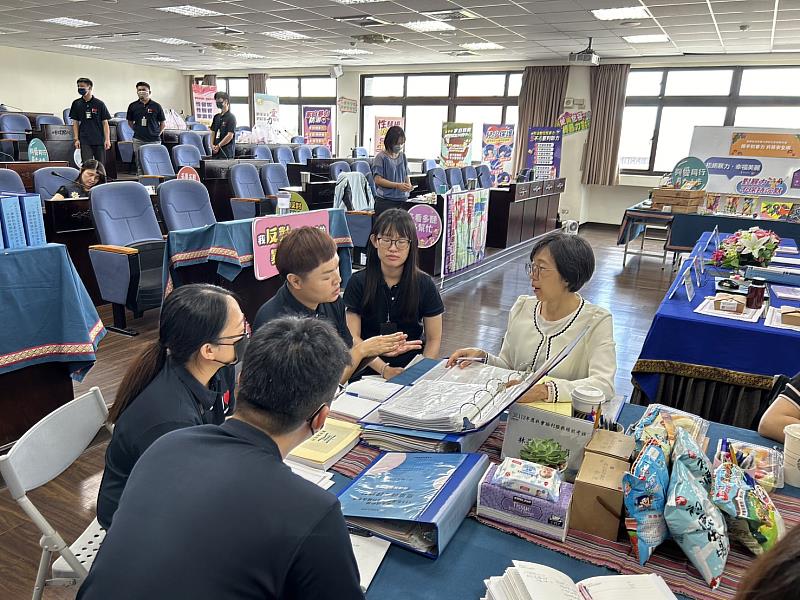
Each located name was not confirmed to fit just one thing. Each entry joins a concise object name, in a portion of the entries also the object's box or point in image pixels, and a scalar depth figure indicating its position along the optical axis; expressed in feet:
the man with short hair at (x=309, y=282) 6.24
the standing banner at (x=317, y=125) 40.65
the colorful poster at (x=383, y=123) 38.65
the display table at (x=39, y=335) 7.98
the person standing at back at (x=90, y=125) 24.29
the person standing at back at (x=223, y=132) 25.13
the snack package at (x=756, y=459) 4.26
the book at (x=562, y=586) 2.90
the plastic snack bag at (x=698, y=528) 3.22
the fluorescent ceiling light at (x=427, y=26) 24.74
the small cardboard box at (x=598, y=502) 3.50
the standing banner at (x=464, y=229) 18.60
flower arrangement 11.78
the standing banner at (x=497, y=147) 34.53
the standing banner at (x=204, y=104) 41.75
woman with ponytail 4.10
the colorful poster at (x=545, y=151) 30.22
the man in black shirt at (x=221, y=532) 2.41
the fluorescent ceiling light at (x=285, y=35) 28.74
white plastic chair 4.18
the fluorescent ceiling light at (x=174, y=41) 33.24
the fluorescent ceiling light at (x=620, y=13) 20.26
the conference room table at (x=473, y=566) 3.09
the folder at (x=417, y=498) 3.34
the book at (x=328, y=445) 4.16
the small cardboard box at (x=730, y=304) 8.84
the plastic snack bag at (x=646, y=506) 3.31
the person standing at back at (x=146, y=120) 27.66
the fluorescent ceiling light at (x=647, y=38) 25.00
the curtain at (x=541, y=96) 33.83
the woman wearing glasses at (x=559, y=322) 6.13
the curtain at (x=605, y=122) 32.19
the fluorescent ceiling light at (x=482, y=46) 29.52
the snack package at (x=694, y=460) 3.57
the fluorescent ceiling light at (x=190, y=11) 24.20
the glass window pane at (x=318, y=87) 44.86
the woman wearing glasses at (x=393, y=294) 7.55
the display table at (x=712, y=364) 7.99
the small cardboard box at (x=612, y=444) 3.91
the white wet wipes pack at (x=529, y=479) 3.53
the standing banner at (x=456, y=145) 30.63
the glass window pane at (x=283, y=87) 46.85
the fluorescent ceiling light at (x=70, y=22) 28.89
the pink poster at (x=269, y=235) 12.84
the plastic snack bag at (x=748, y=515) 3.42
